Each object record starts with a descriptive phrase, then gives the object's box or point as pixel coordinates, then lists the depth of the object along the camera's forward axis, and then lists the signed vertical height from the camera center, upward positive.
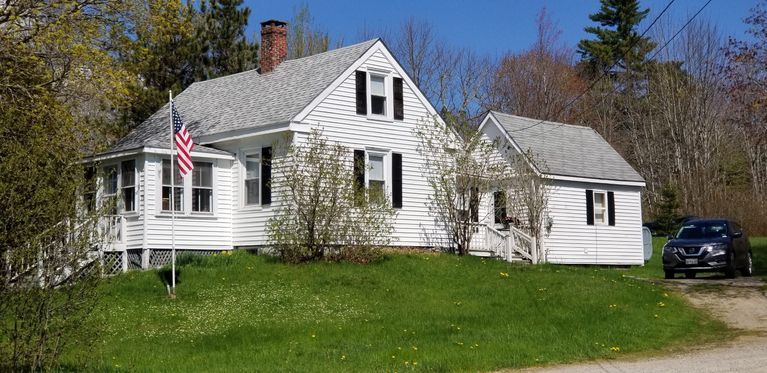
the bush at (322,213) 25.59 +0.34
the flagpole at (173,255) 21.78 -0.58
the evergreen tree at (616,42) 66.00 +12.16
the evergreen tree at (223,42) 43.88 +8.24
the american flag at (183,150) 24.34 +1.92
